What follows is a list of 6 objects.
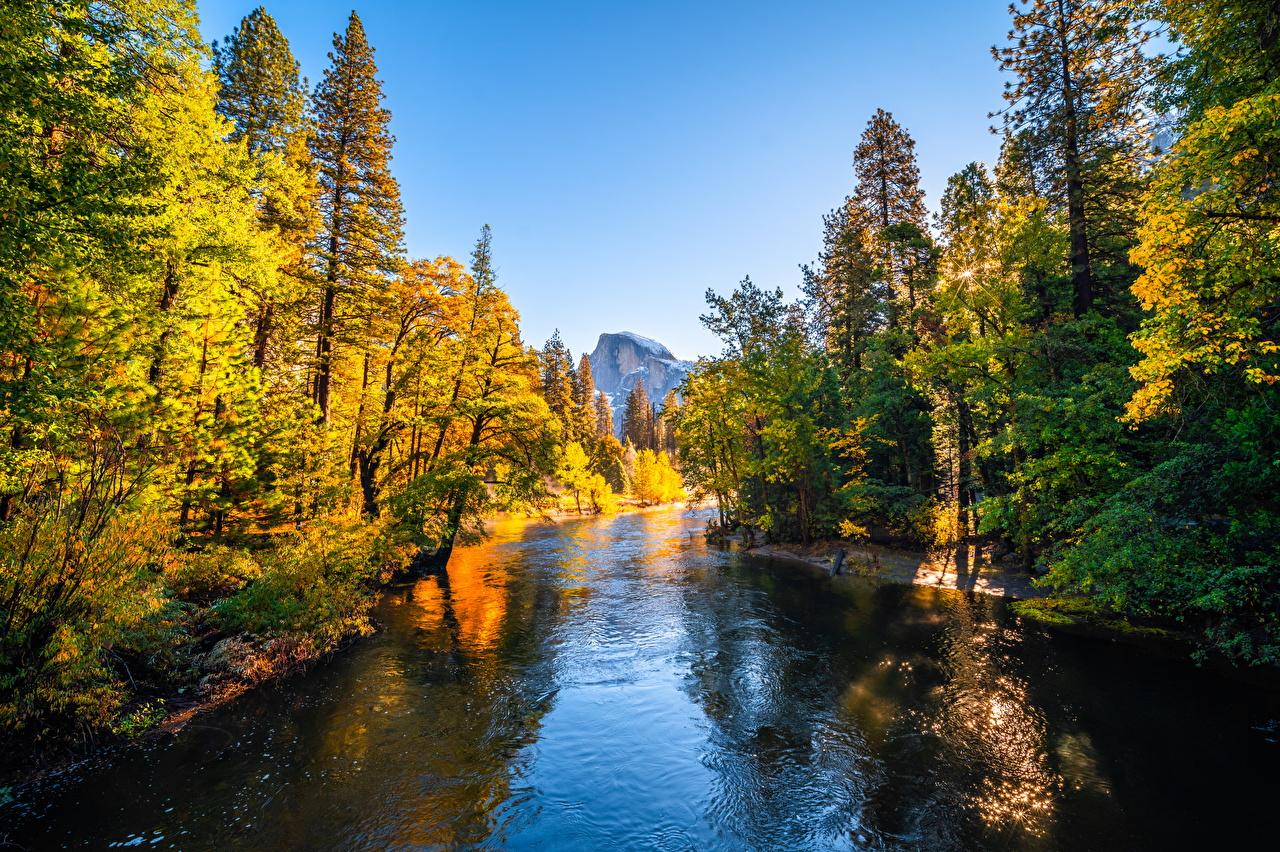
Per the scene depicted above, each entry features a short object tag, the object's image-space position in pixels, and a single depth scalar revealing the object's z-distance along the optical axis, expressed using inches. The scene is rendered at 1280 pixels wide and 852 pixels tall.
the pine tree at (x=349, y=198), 758.5
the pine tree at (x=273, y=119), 713.6
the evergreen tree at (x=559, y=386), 2378.9
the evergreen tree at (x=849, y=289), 1177.4
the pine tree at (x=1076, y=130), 657.0
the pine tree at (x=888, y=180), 1205.7
